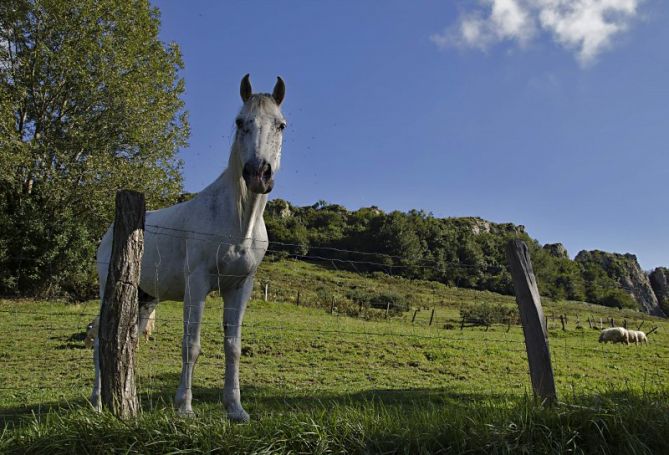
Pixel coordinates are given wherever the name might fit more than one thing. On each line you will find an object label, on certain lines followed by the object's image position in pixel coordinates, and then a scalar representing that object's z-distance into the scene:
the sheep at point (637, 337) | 24.99
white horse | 4.45
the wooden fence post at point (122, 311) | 3.60
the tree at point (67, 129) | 19.47
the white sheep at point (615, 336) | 24.50
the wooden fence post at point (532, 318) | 4.46
